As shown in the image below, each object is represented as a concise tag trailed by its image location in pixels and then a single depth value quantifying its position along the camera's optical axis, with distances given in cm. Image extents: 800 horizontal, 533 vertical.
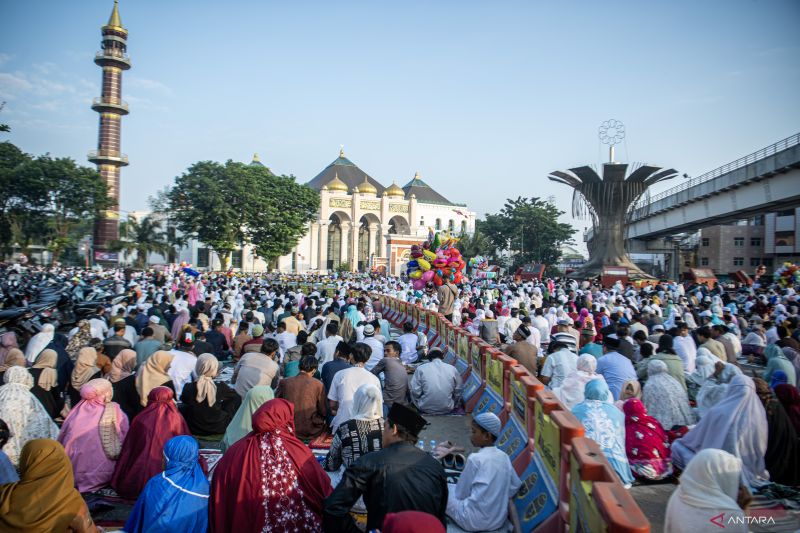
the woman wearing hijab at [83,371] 669
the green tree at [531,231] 5178
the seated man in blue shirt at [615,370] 706
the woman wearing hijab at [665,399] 604
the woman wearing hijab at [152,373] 582
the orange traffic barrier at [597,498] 221
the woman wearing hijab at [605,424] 463
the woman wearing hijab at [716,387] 546
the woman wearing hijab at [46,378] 579
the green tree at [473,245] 5216
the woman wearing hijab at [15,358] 630
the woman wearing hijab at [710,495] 276
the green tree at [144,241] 4491
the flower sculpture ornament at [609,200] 3447
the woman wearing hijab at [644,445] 505
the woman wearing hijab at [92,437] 475
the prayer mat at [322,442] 605
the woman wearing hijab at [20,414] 460
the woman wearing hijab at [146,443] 465
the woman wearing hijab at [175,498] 334
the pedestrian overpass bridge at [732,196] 2264
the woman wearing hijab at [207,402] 582
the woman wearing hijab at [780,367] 684
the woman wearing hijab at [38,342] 795
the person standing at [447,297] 1620
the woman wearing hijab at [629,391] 538
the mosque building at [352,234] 5319
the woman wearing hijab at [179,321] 1176
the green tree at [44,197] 3550
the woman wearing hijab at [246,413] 492
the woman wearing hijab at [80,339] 833
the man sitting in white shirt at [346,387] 558
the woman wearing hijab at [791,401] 527
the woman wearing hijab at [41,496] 293
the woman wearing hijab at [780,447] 491
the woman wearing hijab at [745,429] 482
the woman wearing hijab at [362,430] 430
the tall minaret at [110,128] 4341
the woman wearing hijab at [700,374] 748
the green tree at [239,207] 3672
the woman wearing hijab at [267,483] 327
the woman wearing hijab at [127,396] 583
